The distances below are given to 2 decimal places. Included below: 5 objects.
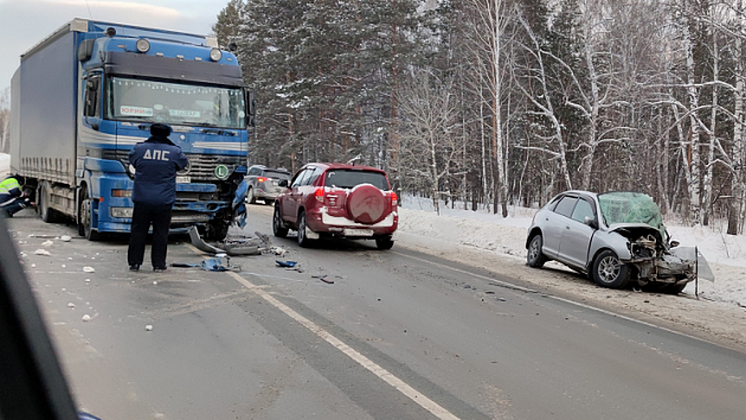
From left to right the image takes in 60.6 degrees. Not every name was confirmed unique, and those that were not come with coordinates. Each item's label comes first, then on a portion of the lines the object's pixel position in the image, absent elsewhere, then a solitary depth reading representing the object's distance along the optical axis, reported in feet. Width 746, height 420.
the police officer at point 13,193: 42.97
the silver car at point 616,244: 34.09
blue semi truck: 37.93
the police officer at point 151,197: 30.66
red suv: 42.47
